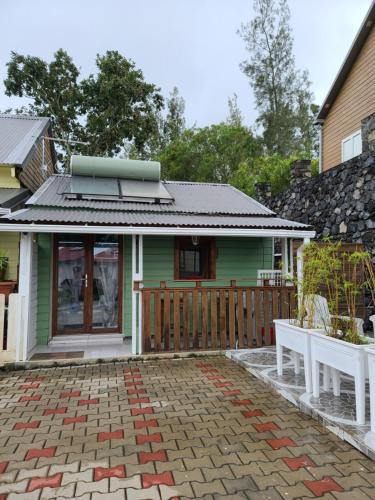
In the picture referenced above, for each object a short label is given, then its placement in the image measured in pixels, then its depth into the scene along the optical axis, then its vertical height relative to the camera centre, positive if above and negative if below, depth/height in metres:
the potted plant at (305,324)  3.98 -0.59
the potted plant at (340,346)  3.16 -0.67
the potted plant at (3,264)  6.34 +0.23
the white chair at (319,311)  4.21 -0.44
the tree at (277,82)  22.02 +12.21
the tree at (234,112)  26.27 +11.94
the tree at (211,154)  23.30 +7.89
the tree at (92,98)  19.33 +9.78
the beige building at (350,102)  9.98 +5.32
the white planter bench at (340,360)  3.15 -0.81
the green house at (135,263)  6.06 +0.27
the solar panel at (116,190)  7.72 +1.93
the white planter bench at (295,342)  3.96 -0.78
